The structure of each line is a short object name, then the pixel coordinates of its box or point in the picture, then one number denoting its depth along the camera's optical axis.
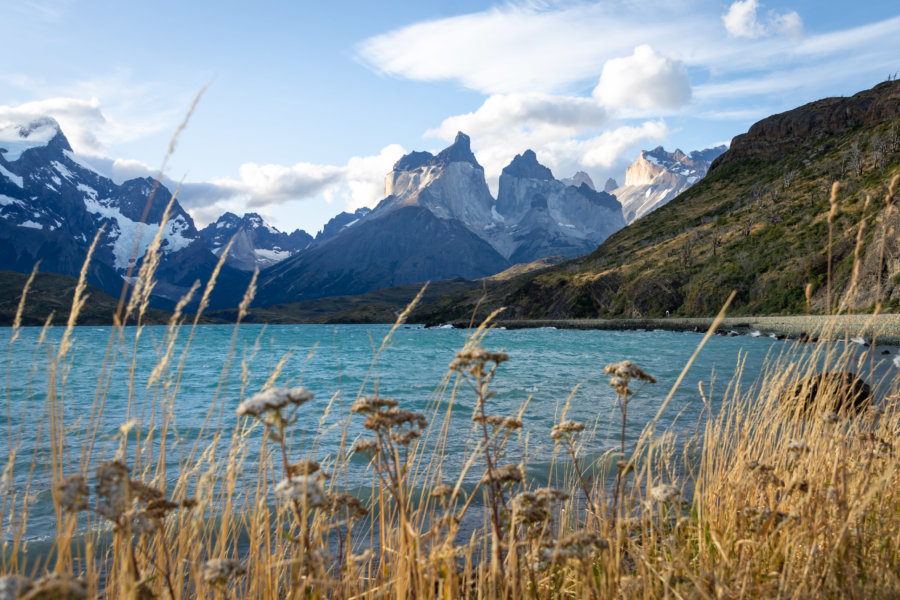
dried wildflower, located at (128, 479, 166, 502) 2.34
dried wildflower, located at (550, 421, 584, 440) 3.82
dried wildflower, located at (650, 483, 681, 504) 3.69
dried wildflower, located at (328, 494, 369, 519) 3.24
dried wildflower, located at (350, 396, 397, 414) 3.11
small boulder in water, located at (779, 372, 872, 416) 6.40
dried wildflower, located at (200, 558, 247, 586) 2.29
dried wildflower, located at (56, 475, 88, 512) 2.12
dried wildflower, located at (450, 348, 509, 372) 2.98
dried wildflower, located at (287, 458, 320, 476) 2.76
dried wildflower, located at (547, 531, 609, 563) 2.68
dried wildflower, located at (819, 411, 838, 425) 4.16
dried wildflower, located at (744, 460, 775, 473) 3.85
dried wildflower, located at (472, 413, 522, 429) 3.83
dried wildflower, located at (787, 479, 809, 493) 3.43
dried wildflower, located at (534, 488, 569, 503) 3.14
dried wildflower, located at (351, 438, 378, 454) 3.34
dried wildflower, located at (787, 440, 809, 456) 4.20
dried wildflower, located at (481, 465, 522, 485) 3.10
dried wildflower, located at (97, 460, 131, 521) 2.14
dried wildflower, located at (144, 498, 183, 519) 2.47
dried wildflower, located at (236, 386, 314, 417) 2.28
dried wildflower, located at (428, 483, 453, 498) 3.62
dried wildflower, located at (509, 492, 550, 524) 2.96
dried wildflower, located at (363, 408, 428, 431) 2.89
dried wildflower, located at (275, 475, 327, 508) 2.37
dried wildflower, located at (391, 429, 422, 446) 3.21
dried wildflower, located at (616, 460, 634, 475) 3.48
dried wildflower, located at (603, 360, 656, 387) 3.38
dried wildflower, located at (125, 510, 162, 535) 2.33
